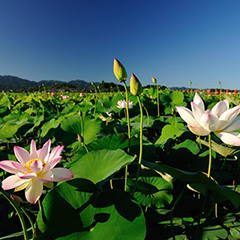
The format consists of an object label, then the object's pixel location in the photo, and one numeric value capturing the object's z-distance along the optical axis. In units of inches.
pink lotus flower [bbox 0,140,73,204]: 17.3
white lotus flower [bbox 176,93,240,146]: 20.1
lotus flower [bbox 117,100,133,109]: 69.2
